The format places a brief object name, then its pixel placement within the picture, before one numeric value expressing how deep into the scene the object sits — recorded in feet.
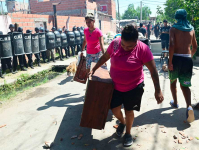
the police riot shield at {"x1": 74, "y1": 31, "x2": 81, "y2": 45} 37.29
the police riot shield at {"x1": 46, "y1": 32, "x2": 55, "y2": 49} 29.09
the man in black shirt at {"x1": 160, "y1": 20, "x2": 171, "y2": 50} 29.68
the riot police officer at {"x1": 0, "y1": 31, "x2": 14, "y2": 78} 22.91
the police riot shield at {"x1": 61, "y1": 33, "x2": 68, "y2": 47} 33.06
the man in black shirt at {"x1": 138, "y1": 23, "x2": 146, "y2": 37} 34.99
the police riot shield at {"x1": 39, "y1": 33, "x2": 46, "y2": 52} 27.53
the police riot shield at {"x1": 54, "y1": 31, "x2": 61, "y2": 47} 31.24
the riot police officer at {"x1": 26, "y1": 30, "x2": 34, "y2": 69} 25.95
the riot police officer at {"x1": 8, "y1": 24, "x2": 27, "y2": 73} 24.01
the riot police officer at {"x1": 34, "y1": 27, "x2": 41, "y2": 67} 27.17
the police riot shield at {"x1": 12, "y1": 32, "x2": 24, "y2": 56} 22.91
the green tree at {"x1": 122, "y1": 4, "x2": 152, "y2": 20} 232.94
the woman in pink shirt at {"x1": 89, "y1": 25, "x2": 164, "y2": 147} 7.88
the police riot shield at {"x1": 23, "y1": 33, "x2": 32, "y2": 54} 24.48
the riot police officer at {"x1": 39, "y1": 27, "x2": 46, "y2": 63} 29.62
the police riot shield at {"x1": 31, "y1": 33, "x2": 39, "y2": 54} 25.97
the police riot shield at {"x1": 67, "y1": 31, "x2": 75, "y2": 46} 35.04
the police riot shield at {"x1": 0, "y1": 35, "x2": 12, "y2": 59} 21.29
